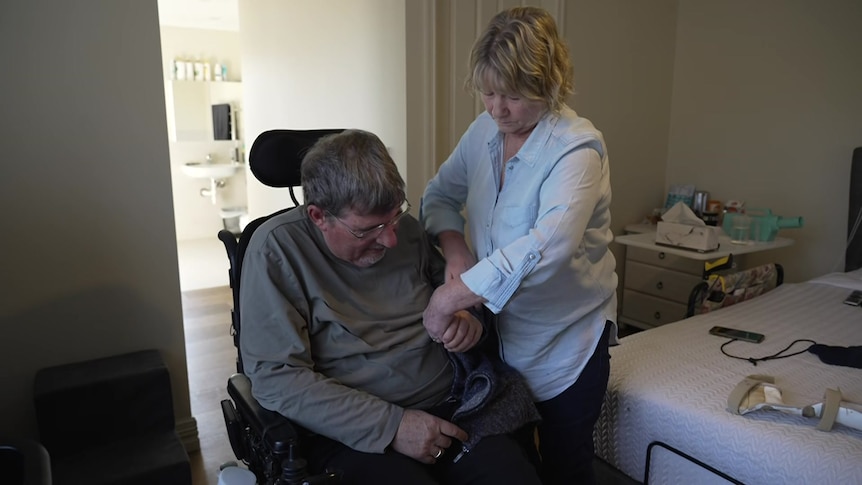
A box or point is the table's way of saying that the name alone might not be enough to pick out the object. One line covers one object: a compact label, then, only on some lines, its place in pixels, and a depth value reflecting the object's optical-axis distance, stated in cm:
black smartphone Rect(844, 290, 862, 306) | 226
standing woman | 107
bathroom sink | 568
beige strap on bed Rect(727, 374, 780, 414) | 140
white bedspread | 128
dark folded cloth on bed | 170
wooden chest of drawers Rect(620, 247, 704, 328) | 286
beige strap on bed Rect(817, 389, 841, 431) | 133
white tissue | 280
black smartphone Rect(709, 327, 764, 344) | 188
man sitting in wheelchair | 110
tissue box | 262
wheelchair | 100
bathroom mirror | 569
